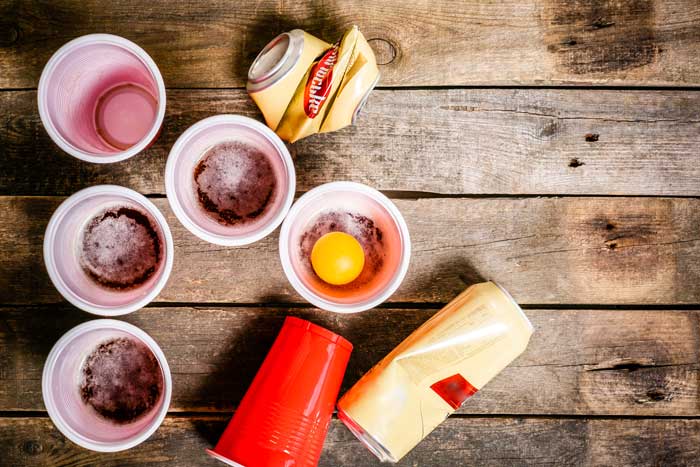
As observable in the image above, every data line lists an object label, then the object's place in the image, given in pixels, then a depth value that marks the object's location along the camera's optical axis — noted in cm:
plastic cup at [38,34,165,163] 66
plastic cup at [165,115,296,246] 67
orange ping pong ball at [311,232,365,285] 72
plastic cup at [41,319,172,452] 68
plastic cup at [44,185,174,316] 66
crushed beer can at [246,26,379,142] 69
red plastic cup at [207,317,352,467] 67
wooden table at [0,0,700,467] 80
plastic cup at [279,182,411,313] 68
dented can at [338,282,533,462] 70
